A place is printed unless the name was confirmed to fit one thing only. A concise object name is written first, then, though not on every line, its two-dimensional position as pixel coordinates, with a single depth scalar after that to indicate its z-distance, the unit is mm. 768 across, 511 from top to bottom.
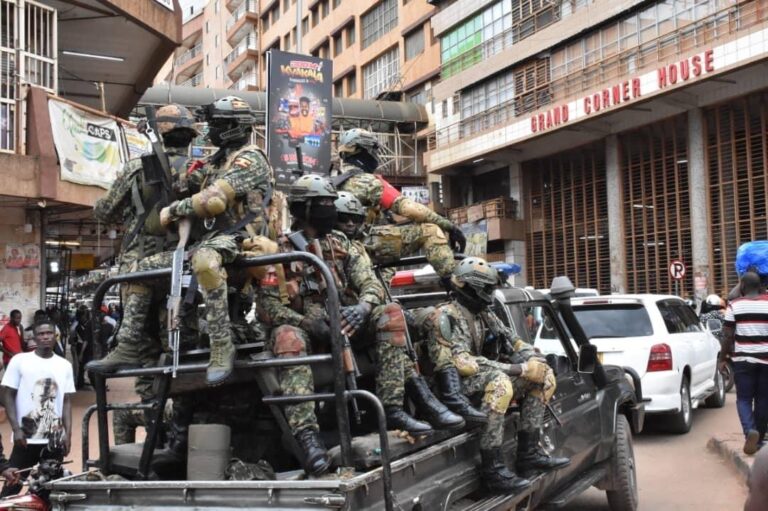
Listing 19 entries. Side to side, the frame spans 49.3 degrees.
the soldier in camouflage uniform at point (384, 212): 5215
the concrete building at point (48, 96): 10836
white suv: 9000
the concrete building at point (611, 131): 20453
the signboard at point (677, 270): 19672
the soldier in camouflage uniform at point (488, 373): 4434
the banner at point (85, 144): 11234
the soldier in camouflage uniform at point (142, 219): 4309
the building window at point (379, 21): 38438
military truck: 3391
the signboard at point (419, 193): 29716
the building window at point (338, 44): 43844
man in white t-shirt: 5812
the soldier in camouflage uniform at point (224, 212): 3770
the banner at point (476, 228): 28961
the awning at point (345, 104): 32094
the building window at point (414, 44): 35594
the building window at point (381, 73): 38219
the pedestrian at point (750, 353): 7090
